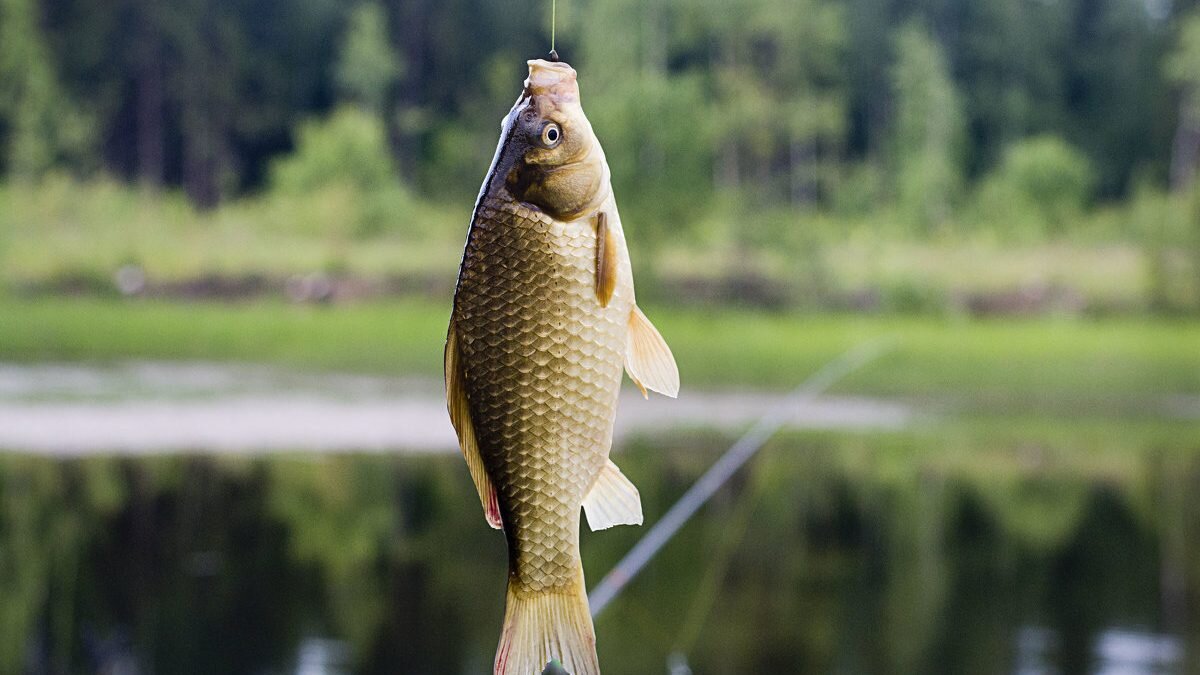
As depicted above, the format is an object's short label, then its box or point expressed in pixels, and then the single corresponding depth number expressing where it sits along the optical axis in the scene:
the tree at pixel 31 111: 18.86
